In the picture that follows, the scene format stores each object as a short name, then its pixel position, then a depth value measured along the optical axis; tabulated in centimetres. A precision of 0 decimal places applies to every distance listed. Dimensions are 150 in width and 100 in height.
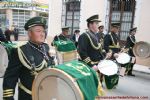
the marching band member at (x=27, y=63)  279
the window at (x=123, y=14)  1376
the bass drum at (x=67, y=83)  192
